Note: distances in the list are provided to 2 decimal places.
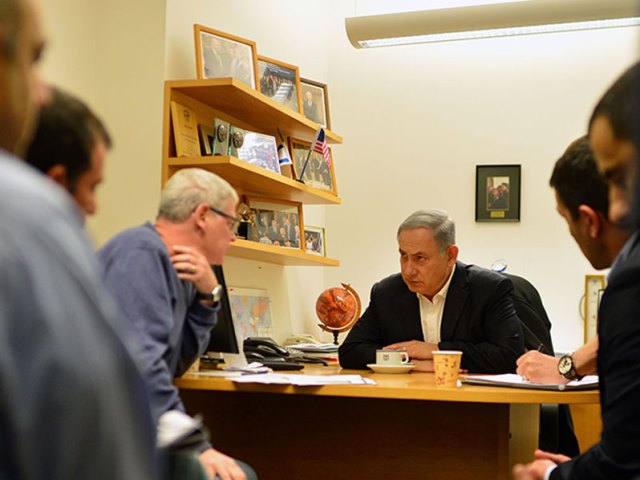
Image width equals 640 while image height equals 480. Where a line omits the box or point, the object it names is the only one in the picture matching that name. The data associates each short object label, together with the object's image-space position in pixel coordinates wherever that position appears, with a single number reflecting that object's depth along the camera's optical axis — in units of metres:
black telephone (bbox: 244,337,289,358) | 3.23
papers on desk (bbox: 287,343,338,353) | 3.96
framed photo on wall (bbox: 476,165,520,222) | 5.04
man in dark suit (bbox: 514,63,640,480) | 0.97
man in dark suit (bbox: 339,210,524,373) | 3.10
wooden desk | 2.54
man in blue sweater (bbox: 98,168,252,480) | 1.99
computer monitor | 2.66
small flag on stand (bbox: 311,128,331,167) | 4.07
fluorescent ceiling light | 4.28
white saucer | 2.92
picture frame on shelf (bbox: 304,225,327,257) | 4.64
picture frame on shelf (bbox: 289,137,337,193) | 4.19
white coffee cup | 2.96
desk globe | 4.47
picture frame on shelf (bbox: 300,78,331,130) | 4.46
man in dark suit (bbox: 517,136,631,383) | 1.58
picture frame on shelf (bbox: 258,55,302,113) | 3.99
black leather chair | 3.28
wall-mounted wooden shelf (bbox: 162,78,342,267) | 3.23
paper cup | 2.44
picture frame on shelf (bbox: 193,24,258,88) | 3.41
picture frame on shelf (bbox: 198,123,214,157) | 3.43
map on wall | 3.86
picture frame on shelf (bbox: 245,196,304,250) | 3.88
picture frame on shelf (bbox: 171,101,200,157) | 3.22
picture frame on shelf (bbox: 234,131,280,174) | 3.61
